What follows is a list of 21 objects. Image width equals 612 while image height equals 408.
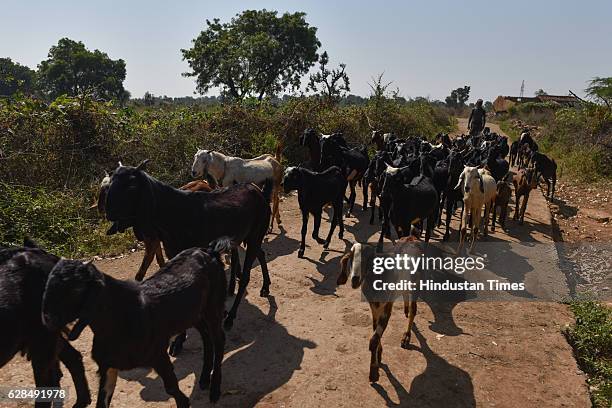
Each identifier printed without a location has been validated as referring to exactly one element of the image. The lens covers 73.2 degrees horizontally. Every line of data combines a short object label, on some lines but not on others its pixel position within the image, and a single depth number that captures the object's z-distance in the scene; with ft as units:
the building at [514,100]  169.37
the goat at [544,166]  44.14
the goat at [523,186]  36.35
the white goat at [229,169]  29.66
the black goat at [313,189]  27.20
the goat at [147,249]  20.85
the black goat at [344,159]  37.11
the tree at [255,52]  113.50
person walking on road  58.90
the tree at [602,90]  77.24
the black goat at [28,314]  10.68
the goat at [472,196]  27.58
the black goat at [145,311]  9.65
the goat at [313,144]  38.06
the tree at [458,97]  262.47
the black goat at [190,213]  14.64
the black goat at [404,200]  24.85
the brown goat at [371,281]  14.82
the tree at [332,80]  83.50
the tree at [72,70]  139.23
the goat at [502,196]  34.04
